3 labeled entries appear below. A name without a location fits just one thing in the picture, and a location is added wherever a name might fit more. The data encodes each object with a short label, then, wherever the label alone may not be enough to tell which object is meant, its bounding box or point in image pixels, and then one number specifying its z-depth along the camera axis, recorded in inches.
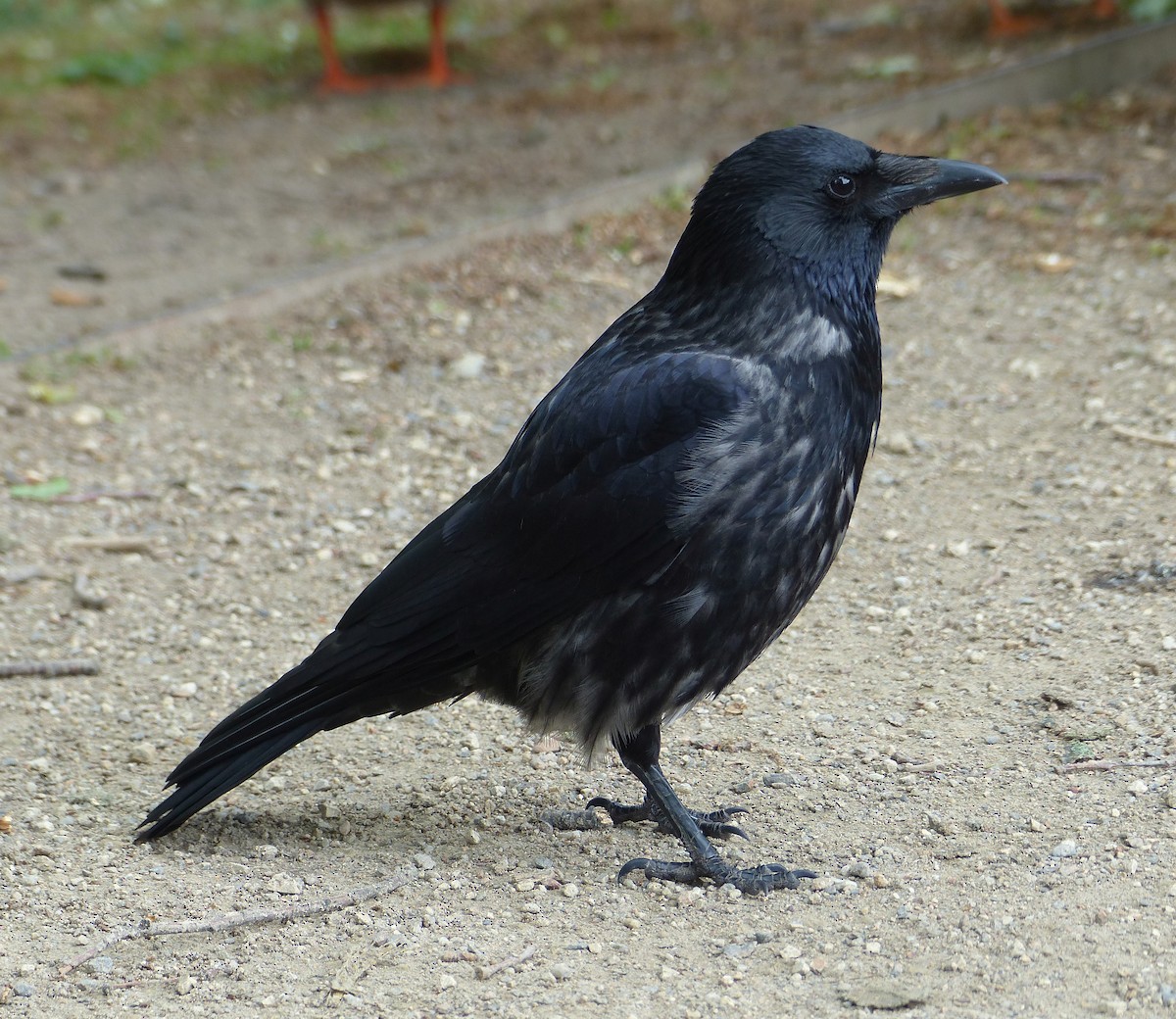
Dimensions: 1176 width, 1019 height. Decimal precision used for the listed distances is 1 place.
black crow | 261.6
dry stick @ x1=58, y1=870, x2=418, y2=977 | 253.3
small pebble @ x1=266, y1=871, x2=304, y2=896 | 270.2
